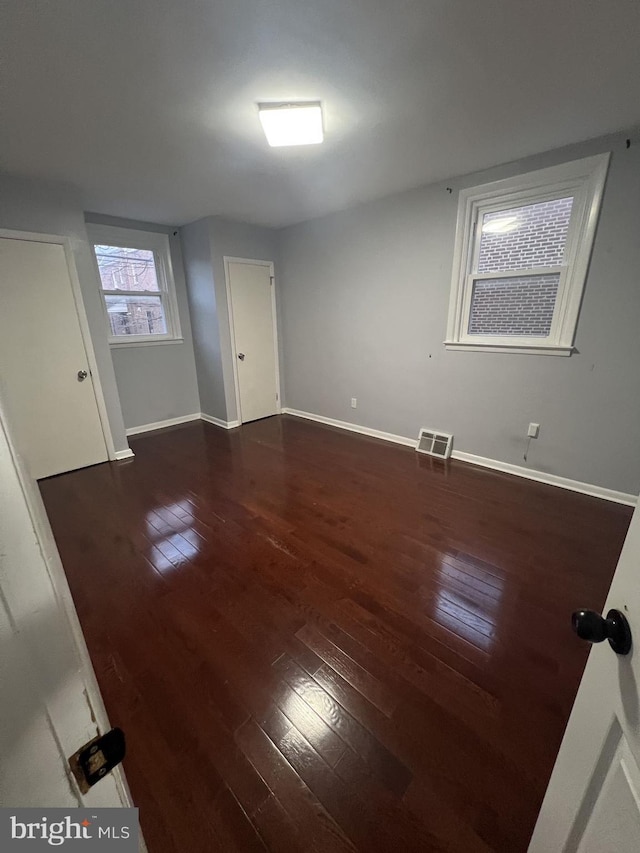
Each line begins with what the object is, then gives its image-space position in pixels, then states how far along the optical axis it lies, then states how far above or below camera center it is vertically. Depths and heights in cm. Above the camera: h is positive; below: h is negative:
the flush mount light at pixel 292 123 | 185 +111
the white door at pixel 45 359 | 275 -29
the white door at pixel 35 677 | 34 -39
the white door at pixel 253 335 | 420 -16
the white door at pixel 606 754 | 49 -68
